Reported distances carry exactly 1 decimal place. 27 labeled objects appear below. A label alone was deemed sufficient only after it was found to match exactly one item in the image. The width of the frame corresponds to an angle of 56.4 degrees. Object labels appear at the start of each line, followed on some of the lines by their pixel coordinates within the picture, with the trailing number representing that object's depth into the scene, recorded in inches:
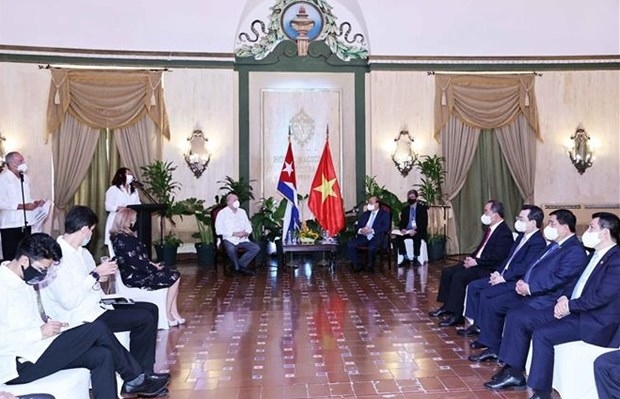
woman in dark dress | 209.2
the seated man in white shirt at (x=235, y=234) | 369.1
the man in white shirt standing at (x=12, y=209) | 312.0
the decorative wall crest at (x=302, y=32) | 444.8
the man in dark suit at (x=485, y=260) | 235.8
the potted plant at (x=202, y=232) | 410.3
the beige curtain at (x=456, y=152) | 445.7
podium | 288.1
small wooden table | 364.2
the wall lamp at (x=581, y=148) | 454.6
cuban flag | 378.0
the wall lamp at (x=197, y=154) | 428.5
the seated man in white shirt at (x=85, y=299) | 154.2
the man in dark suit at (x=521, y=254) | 203.0
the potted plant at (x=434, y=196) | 425.4
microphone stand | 299.3
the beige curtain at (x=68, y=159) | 407.2
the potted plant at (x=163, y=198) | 406.0
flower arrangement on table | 374.3
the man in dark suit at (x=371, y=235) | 376.5
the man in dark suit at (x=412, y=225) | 398.6
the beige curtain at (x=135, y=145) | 417.4
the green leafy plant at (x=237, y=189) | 413.4
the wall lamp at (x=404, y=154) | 443.5
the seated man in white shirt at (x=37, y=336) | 123.5
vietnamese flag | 380.8
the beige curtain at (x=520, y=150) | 450.0
